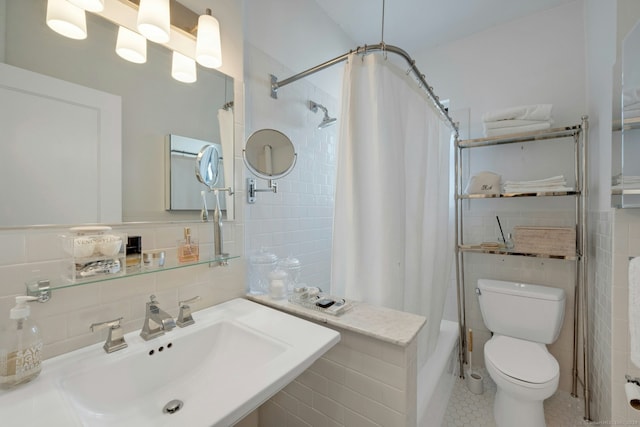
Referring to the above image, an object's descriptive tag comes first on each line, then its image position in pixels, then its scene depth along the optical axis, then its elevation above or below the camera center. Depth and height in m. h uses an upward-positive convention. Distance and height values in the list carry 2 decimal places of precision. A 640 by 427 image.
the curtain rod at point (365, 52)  1.10 +0.72
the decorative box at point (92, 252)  0.73 -0.12
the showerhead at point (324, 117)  1.79 +0.69
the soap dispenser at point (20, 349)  0.61 -0.34
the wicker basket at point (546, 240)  1.62 -0.18
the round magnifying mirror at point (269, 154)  1.35 +0.33
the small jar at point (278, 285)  1.19 -0.34
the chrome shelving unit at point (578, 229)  1.61 -0.11
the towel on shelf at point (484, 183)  1.84 +0.22
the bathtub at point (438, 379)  1.30 -0.95
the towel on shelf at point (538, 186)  1.66 +0.18
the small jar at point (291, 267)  1.40 -0.30
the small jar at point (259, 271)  1.35 -0.31
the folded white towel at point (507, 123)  1.72 +0.62
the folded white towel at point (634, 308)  0.91 -0.35
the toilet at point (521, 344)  1.36 -0.85
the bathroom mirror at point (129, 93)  0.72 +0.44
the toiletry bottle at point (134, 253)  0.86 -0.14
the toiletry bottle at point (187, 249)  0.99 -0.15
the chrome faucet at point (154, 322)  0.86 -0.37
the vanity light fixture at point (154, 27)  0.78 +0.67
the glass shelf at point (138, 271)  0.71 -0.19
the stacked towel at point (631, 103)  1.02 +0.45
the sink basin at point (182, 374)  0.56 -0.44
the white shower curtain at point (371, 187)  1.11 +0.11
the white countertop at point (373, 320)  0.87 -0.41
